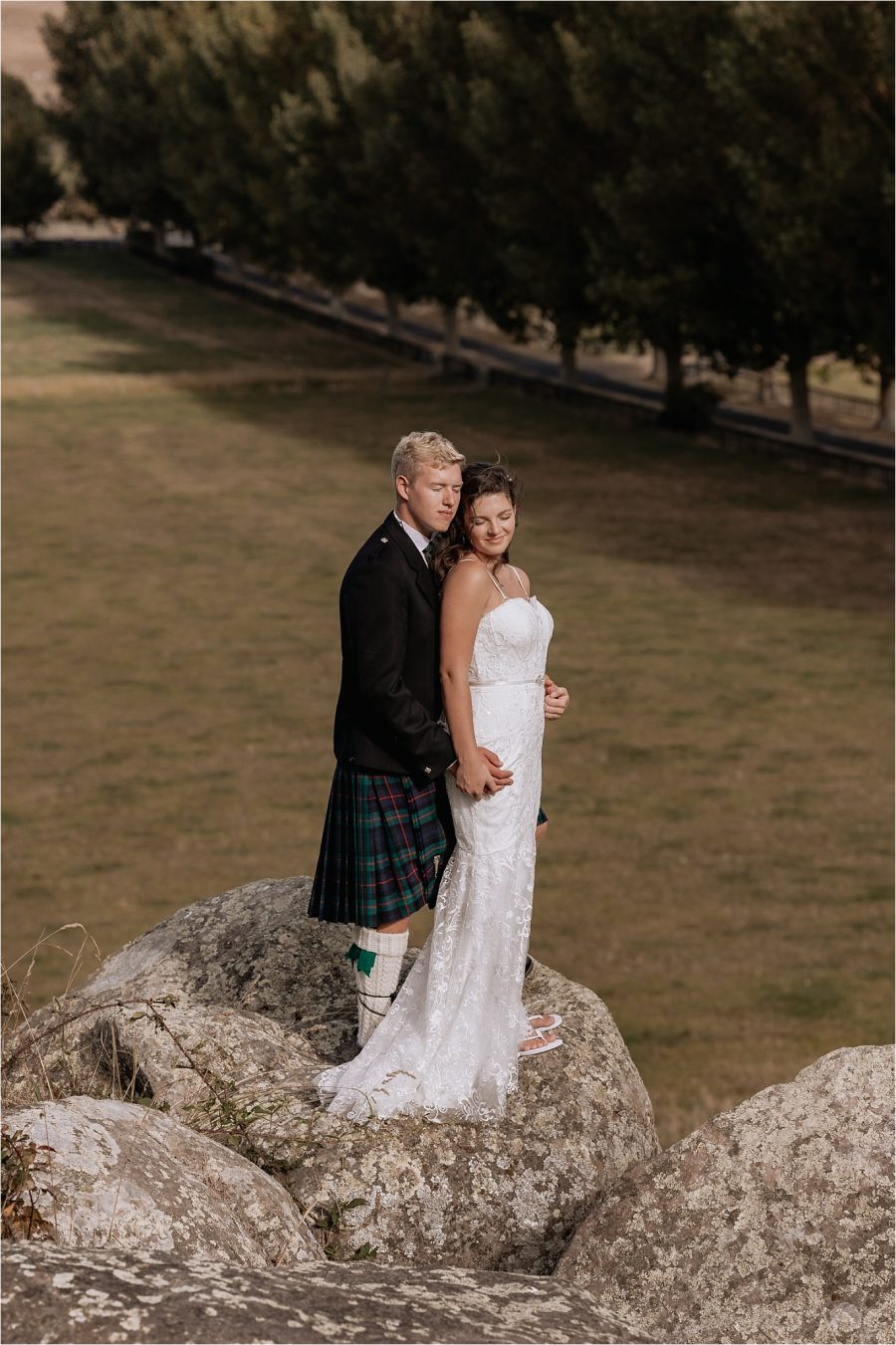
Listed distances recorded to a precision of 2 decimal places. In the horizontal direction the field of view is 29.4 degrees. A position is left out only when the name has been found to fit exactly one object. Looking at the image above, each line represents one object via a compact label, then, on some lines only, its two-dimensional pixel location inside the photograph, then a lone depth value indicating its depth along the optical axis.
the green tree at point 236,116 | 67.38
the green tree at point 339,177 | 58.25
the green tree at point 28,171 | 107.19
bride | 6.46
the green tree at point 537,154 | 46.81
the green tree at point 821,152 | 34.59
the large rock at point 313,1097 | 6.14
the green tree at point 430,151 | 53.00
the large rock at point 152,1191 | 4.73
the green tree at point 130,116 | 90.62
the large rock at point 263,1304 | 3.75
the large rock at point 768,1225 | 5.39
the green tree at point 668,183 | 41.16
